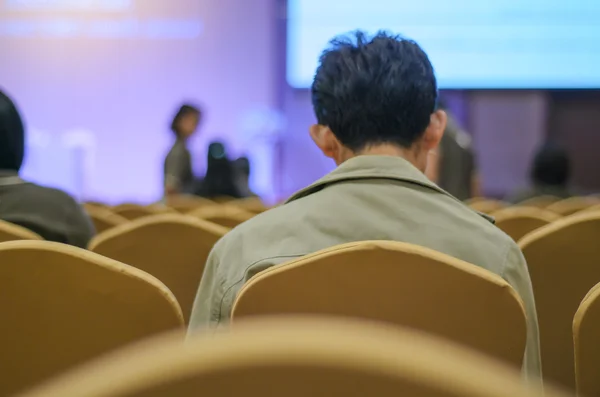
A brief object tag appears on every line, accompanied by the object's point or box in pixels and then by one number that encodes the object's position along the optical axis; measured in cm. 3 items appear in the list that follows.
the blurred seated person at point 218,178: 519
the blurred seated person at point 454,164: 537
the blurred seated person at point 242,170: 643
